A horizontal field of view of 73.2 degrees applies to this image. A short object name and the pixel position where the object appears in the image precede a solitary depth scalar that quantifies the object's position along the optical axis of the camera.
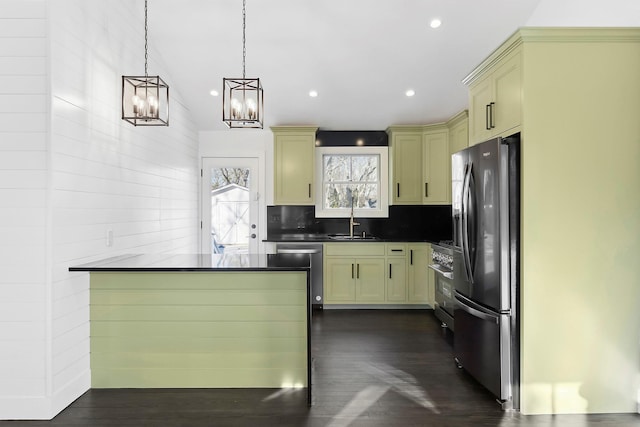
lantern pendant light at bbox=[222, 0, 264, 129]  2.83
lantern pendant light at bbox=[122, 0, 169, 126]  2.94
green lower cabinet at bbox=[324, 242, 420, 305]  5.68
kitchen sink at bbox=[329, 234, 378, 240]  5.84
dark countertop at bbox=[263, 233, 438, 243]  5.66
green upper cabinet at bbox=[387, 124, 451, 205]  5.85
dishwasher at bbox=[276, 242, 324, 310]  5.67
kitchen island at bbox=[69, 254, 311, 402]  3.22
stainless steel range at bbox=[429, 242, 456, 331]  4.57
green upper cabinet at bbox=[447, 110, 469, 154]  5.21
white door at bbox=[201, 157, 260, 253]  6.07
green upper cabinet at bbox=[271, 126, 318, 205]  5.97
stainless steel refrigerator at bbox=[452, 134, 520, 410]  2.83
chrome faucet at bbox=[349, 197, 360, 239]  6.12
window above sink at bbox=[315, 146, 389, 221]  6.28
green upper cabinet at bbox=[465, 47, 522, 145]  2.89
